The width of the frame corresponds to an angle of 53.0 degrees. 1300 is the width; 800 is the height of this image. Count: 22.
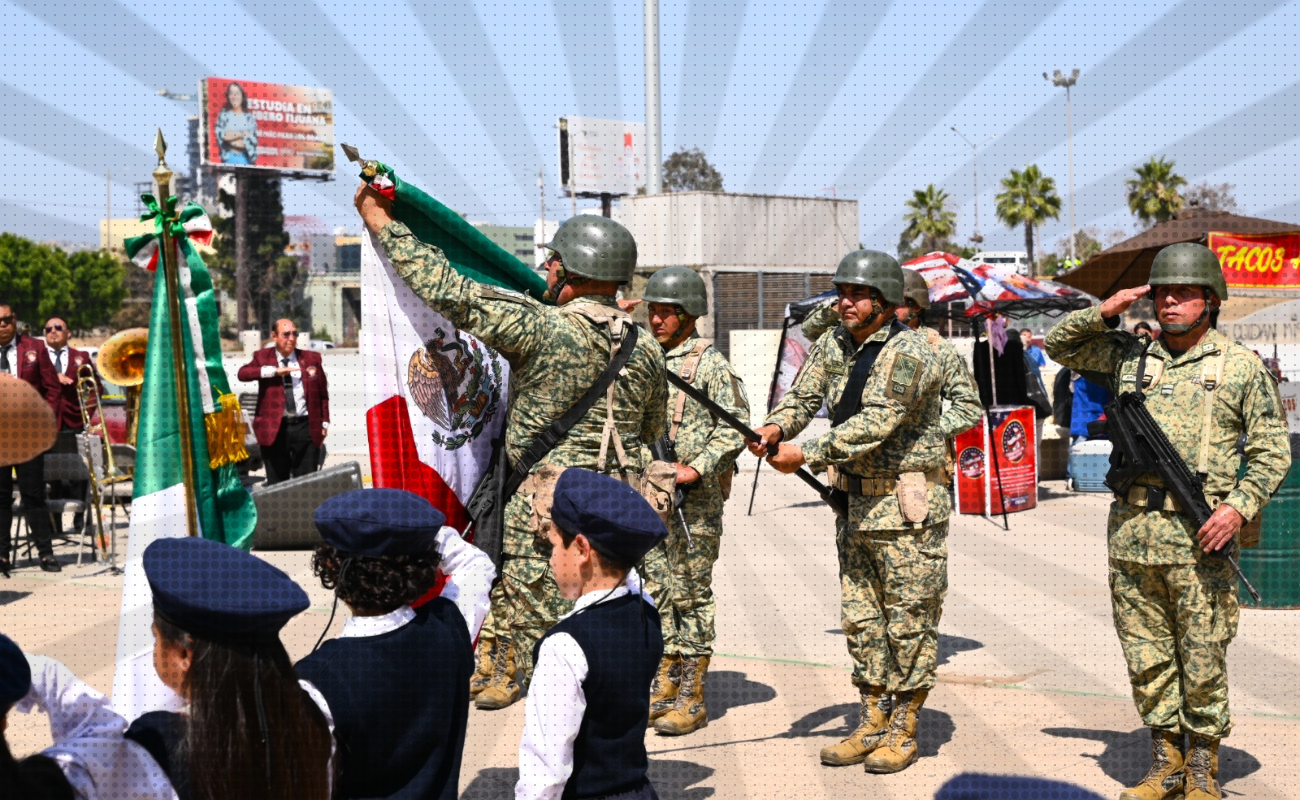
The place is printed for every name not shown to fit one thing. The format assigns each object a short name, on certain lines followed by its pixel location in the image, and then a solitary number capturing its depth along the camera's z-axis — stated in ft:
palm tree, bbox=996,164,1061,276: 172.14
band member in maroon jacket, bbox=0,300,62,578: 30.47
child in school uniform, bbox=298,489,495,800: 8.48
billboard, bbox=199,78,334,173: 217.56
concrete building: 73.61
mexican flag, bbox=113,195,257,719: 13.29
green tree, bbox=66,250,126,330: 199.21
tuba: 30.68
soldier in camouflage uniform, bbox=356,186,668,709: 13.06
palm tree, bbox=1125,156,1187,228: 156.35
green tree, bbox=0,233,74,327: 179.42
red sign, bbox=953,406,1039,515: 39.06
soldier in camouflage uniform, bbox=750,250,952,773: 15.89
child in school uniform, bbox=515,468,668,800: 8.38
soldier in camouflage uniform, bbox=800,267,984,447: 19.33
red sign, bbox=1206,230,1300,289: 40.88
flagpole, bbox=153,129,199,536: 13.30
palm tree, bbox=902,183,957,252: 171.53
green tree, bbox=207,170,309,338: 207.41
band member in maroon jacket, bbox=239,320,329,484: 36.73
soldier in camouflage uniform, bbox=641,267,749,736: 18.12
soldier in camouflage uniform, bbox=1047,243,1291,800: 14.44
